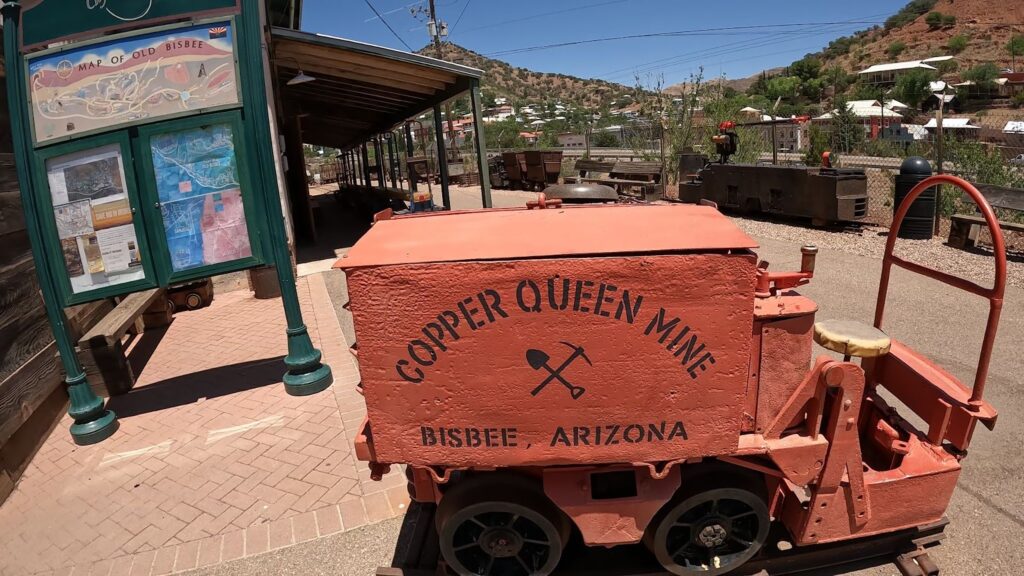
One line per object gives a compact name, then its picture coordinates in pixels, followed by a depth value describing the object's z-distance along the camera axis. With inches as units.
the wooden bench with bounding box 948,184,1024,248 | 302.7
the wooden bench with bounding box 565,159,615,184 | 700.0
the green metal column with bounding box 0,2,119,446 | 157.5
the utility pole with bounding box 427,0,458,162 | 1212.5
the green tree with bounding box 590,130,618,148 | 1488.9
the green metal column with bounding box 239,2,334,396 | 169.5
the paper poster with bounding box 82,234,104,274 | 168.1
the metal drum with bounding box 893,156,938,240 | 340.2
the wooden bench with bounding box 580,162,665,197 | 564.0
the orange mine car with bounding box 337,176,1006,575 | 77.1
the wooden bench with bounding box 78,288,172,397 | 198.8
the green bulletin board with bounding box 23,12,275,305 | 162.7
